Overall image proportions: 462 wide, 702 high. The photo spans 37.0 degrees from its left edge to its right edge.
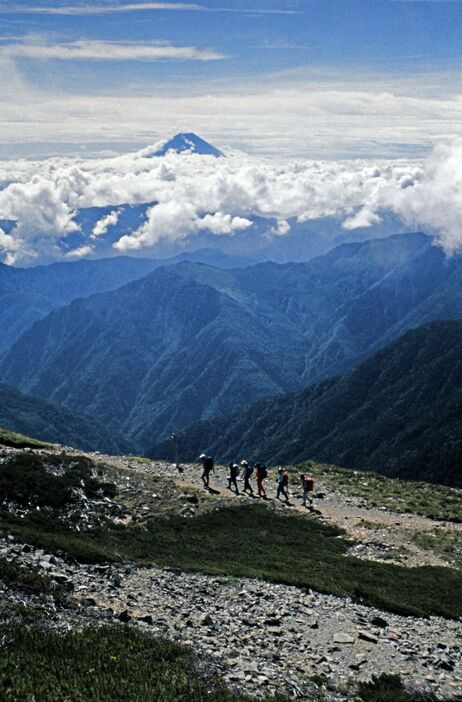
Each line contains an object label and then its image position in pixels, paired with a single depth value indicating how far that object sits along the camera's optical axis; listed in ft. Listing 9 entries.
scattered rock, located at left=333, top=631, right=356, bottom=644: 93.04
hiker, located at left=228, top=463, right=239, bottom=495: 194.08
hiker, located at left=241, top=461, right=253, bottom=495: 191.62
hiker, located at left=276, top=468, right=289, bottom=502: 190.60
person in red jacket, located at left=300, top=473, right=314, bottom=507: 186.80
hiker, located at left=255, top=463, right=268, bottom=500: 191.21
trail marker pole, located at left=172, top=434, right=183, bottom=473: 213.75
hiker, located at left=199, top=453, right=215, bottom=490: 193.26
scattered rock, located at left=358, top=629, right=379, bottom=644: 95.14
